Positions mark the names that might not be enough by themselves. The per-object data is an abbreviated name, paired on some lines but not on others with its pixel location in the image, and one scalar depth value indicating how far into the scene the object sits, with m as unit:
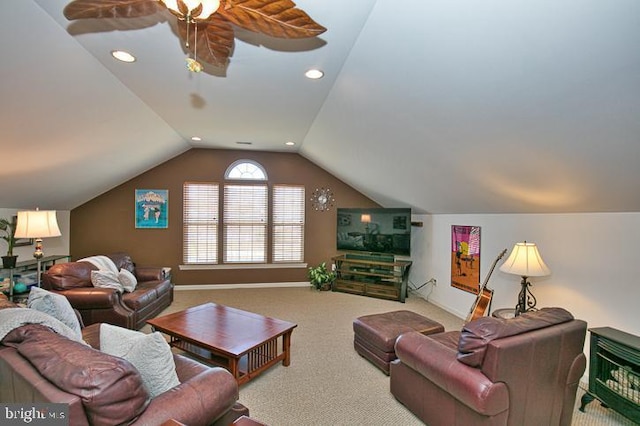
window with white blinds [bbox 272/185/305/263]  6.48
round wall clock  6.62
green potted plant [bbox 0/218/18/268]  3.90
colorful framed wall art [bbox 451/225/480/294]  4.39
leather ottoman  2.96
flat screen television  5.61
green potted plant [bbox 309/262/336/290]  6.16
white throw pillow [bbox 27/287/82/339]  2.21
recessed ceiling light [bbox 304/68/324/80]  2.76
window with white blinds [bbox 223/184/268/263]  6.33
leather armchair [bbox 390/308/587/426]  1.79
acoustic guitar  3.68
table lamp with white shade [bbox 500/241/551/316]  2.90
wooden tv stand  5.53
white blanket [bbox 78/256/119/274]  4.27
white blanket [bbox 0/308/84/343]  1.67
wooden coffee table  2.71
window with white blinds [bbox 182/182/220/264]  6.17
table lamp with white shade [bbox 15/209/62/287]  3.60
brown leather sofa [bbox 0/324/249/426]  1.28
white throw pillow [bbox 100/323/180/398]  1.63
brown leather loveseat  3.65
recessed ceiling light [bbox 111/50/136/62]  2.50
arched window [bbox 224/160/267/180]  6.36
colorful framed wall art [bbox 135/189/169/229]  6.01
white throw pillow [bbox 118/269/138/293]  4.22
